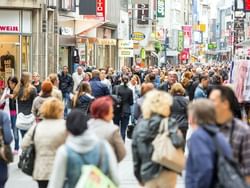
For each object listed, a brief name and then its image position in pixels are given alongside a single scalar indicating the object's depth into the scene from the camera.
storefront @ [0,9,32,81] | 38.25
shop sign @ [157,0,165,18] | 93.05
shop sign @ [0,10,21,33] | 38.31
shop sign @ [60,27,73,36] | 44.06
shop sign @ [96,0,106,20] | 50.28
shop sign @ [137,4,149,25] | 78.69
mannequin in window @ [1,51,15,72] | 38.19
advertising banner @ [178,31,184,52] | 111.40
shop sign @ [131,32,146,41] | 65.88
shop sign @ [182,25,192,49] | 120.31
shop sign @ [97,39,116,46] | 51.92
